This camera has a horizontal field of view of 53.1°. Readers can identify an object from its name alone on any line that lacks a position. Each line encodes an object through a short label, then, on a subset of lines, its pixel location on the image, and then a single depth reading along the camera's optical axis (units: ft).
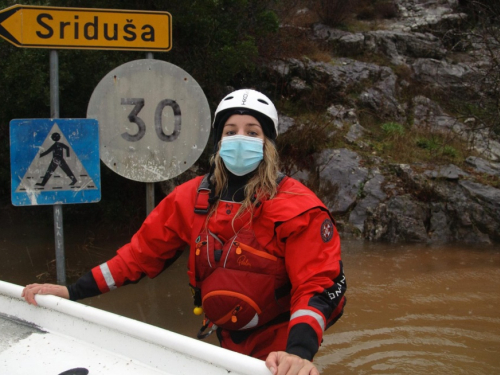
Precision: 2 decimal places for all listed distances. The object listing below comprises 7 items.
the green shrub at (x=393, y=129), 30.53
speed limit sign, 12.60
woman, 6.51
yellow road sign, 11.78
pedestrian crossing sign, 12.02
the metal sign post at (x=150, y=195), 13.59
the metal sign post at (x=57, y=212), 12.66
